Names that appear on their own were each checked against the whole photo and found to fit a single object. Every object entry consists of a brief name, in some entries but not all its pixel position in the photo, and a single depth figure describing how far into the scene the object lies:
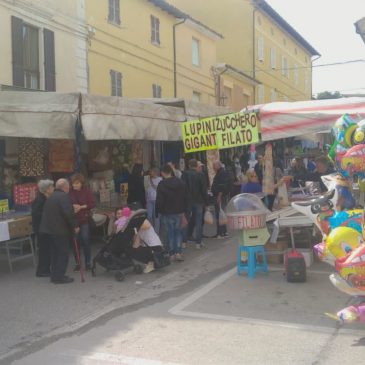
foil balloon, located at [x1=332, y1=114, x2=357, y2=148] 5.43
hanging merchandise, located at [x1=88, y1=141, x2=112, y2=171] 11.38
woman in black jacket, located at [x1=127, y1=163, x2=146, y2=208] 10.83
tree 60.23
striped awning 7.28
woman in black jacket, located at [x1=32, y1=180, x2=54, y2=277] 7.58
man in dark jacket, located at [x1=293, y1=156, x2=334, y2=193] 9.11
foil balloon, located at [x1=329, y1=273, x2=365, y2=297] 4.61
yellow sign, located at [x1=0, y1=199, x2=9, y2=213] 8.77
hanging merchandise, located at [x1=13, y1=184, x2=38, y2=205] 9.45
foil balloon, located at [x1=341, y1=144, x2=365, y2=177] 5.09
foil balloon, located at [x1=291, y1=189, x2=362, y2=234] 5.17
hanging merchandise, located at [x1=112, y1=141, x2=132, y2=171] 11.77
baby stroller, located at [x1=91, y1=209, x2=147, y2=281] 7.49
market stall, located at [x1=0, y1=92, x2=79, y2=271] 8.06
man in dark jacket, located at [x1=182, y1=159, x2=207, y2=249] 9.41
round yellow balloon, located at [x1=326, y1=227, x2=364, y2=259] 4.72
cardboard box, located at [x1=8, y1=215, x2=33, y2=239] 8.12
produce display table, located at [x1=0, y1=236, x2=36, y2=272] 7.98
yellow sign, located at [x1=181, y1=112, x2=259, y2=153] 7.58
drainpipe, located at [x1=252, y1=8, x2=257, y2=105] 30.75
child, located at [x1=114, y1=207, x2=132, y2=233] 7.44
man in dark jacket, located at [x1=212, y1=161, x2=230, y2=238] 10.30
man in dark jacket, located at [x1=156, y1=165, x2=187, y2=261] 8.29
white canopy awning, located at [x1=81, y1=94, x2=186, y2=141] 8.12
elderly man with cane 7.11
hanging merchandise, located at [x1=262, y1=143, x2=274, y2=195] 9.39
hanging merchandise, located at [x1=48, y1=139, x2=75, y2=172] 10.16
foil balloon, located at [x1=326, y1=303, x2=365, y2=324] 4.51
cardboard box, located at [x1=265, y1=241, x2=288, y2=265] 7.84
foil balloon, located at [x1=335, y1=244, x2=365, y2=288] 4.50
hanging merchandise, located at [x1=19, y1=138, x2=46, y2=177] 9.89
